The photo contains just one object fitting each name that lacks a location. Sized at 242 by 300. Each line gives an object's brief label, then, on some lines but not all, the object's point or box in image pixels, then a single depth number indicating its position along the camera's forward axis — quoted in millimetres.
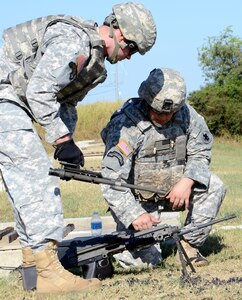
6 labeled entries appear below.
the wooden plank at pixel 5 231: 6880
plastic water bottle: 6878
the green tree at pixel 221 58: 44531
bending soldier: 4801
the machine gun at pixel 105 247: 5484
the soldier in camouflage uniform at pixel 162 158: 5977
